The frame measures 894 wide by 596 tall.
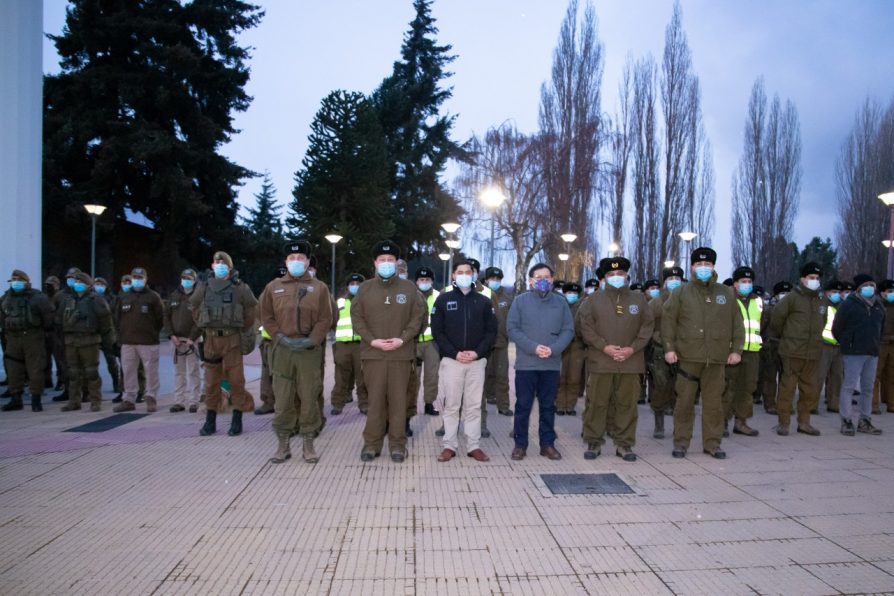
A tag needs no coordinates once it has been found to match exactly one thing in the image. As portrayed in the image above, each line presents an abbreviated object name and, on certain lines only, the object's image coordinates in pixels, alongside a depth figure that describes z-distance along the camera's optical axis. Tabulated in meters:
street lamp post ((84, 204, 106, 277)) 19.73
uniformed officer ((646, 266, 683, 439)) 7.57
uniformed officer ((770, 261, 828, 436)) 7.52
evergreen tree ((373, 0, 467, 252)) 37.94
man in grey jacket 6.33
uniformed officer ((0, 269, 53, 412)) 8.91
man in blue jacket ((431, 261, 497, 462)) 6.30
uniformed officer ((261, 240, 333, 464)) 6.15
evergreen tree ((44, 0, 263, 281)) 24.42
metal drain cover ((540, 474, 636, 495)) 5.24
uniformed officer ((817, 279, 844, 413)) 9.21
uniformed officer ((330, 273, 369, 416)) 8.64
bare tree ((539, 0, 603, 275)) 26.58
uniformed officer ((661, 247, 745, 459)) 6.49
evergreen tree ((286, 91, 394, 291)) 29.59
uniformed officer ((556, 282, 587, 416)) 8.98
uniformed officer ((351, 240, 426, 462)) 6.20
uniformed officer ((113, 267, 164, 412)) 8.78
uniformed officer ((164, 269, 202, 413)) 8.64
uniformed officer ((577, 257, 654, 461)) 6.41
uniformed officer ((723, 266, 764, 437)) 7.57
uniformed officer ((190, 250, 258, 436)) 7.23
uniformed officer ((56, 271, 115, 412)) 8.73
